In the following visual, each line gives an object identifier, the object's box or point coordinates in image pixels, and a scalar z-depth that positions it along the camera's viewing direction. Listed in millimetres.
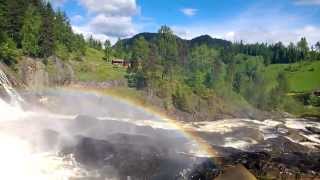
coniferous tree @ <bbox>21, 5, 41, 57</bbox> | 51992
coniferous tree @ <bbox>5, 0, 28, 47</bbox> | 51078
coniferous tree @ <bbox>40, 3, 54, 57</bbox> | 55173
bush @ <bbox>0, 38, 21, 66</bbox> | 46745
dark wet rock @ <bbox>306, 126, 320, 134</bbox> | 46227
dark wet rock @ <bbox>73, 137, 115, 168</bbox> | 24368
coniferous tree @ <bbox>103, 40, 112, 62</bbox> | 86923
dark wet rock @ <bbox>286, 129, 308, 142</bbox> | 40246
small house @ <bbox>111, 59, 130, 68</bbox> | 83681
